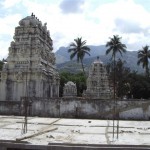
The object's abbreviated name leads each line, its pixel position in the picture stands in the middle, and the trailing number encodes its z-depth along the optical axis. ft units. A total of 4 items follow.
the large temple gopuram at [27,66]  81.32
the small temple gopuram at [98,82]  100.94
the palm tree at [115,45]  155.45
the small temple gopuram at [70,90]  113.05
